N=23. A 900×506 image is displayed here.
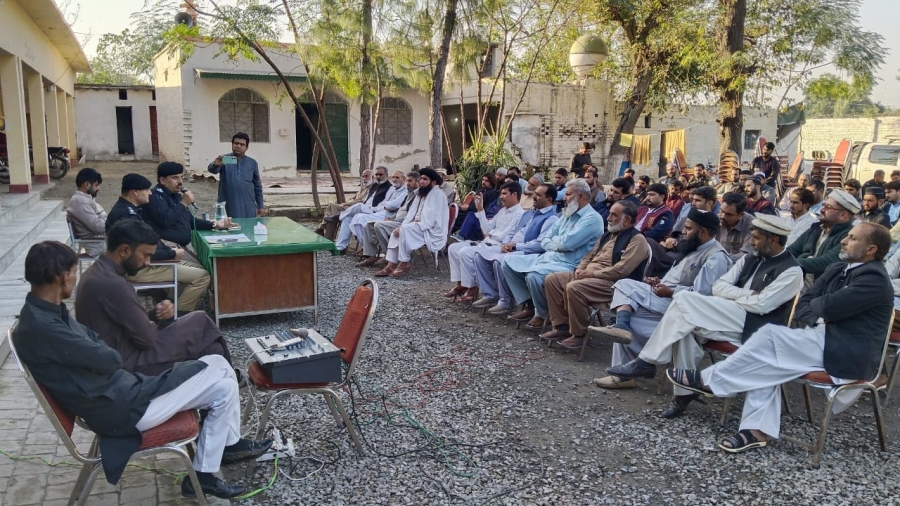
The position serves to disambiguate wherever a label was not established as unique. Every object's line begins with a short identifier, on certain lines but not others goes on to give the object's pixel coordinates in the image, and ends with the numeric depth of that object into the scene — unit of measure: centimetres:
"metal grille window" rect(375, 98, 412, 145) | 2095
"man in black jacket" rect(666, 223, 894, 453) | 374
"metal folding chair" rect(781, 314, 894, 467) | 369
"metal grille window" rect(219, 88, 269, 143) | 1889
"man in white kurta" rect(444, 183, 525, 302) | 714
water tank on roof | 1781
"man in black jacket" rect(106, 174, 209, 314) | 551
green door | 2067
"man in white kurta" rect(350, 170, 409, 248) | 948
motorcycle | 1641
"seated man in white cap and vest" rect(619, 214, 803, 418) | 420
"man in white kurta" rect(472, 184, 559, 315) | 673
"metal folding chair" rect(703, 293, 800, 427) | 419
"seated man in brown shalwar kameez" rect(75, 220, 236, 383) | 318
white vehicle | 1545
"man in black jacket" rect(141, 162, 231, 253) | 604
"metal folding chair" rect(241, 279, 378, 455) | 352
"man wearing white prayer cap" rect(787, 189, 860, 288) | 550
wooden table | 594
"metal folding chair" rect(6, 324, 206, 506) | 269
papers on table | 607
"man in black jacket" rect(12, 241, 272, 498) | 266
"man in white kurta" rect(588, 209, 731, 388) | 488
